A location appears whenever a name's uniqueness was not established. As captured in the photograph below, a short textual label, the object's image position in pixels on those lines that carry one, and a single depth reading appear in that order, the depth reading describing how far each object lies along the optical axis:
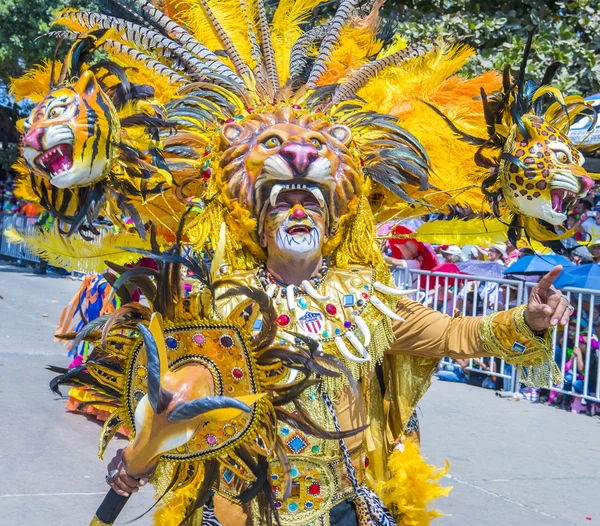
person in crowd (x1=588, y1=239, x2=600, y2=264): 8.30
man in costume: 2.22
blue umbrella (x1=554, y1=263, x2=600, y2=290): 7.52
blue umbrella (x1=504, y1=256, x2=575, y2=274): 7.86
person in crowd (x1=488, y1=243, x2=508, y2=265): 9.77
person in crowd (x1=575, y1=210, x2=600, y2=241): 8.92
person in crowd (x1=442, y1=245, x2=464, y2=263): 9.97
